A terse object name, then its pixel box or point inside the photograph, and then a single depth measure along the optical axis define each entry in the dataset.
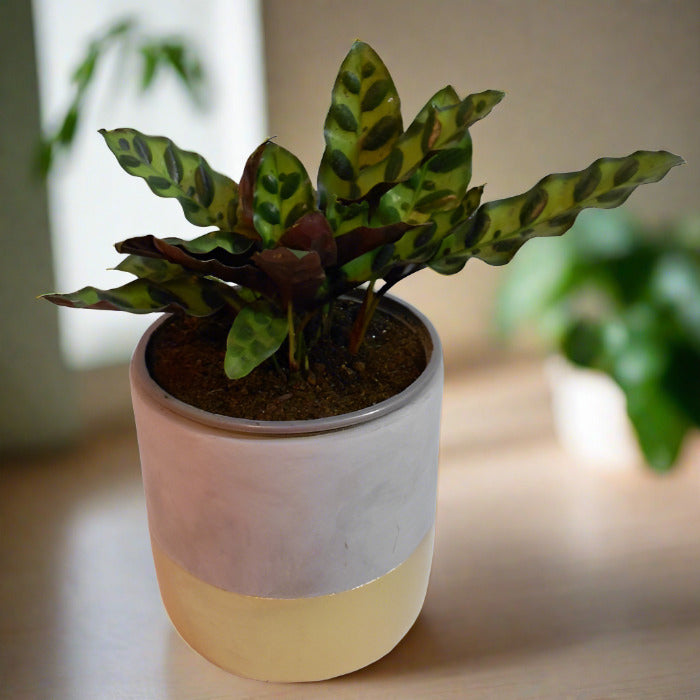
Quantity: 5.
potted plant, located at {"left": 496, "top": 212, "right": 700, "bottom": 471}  1.24
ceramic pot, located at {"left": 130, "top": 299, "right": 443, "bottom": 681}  0.75
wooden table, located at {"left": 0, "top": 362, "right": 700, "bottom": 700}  0.94
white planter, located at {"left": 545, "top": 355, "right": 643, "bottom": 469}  1.24
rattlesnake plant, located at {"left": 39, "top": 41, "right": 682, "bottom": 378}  0.74
